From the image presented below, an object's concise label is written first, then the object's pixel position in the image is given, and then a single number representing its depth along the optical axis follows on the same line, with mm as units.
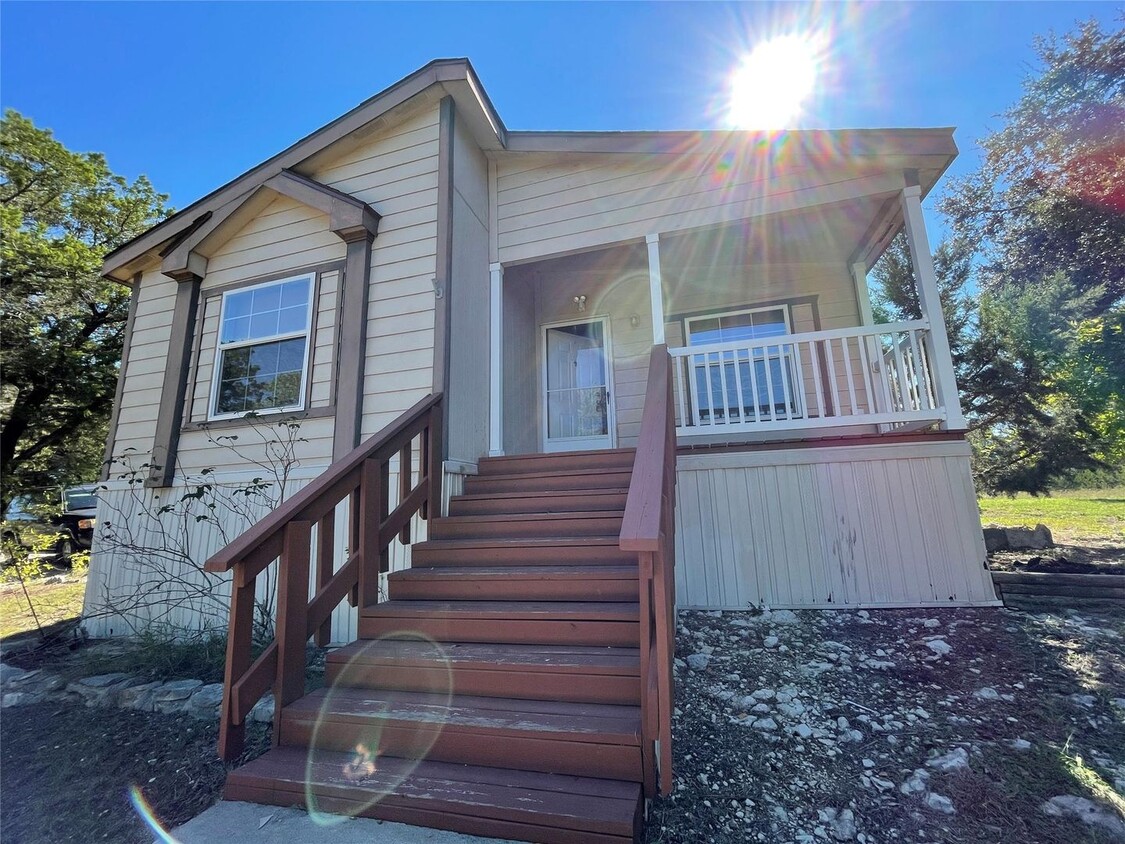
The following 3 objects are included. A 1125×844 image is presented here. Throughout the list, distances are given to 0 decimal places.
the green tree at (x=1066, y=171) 8578
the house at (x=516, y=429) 2070
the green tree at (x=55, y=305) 9672
